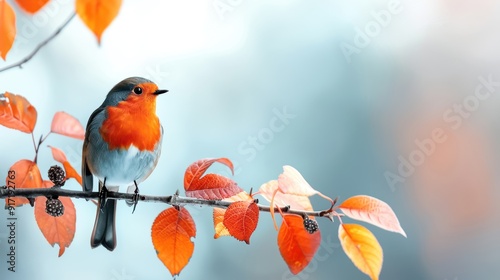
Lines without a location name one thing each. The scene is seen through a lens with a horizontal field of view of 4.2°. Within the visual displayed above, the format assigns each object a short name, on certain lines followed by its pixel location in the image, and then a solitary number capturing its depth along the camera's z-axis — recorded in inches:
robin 218.5
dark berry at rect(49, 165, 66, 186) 215.8
